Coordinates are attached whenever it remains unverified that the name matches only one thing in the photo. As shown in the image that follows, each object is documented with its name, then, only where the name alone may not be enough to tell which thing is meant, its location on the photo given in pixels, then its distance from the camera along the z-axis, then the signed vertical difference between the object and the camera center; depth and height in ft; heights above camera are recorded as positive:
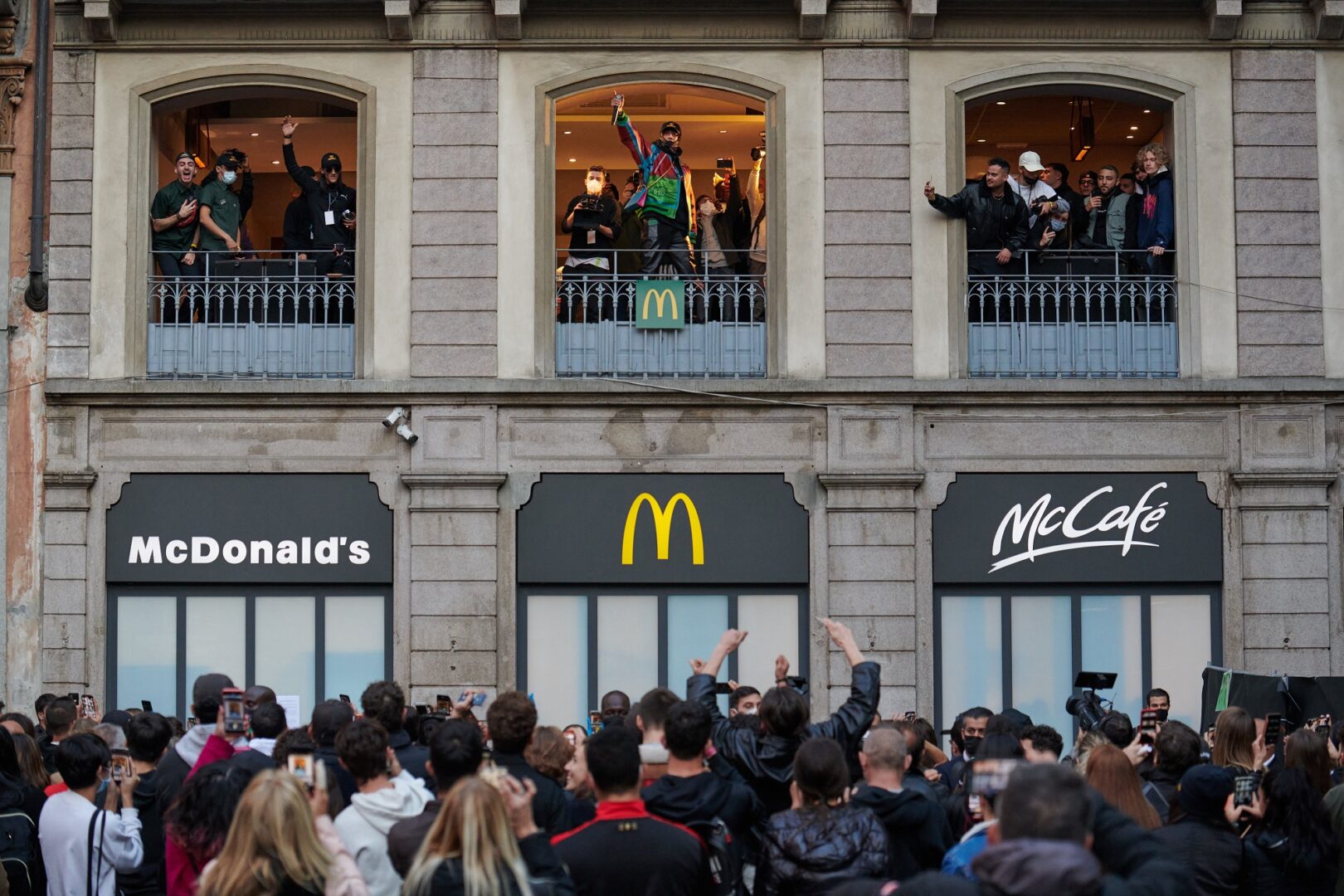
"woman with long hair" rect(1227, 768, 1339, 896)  27.09 -5.02
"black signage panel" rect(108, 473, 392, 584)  63.93 -0.85
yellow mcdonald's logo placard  65.51 +7.22
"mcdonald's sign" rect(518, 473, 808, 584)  63.87 -0.85
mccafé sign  64.18 -0.76
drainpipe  64.69 +13.02
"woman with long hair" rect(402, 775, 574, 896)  19.25 -3.71
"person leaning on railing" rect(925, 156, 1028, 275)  64.59 +10.42
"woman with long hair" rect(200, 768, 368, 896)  19.84 -3.80
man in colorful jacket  66.74 +11.23
